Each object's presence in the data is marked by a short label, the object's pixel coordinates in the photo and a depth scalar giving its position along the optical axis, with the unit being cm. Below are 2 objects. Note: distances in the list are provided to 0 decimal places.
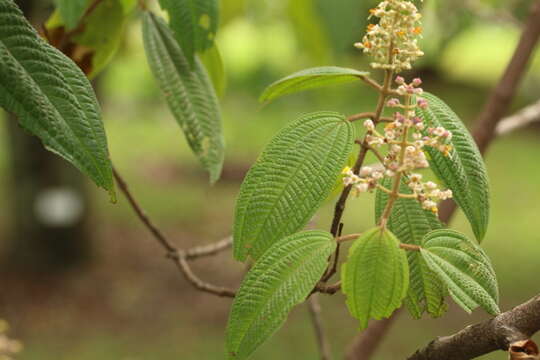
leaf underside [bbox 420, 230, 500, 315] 108
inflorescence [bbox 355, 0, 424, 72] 108
